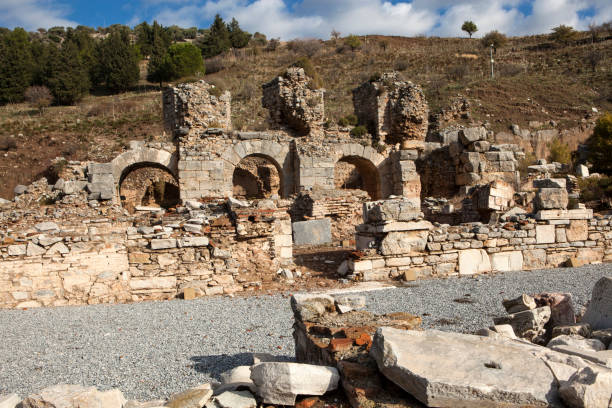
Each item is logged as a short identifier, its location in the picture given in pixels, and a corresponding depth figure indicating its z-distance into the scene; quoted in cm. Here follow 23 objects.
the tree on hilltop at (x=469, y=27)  5209
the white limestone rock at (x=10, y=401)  249
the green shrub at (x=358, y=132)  1795
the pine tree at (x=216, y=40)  5144
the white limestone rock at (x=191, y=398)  251
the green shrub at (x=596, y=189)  1464
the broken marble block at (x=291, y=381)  243
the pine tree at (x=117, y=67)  4359
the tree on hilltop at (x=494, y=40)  4547
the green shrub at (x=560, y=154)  2166
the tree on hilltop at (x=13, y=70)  4009
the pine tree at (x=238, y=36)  5394
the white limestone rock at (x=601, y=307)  354
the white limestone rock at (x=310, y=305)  356
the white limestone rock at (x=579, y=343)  290
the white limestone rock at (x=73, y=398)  231
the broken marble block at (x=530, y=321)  358
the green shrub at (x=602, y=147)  2000
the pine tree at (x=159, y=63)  4322
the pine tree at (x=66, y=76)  3922
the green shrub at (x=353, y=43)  4747
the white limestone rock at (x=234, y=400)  246
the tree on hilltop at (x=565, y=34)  4444
